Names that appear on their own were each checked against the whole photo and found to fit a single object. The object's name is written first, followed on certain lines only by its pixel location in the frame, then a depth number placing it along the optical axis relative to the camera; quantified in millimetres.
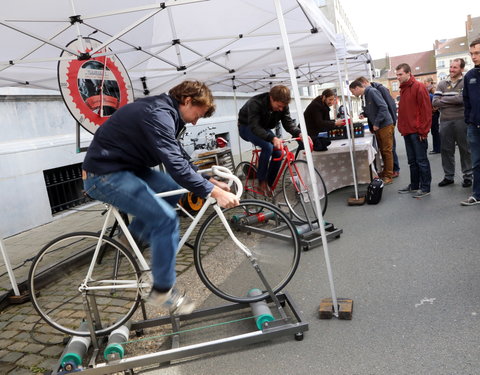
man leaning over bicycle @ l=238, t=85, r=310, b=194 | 5552
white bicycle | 3102
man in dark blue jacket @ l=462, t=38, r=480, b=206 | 5157
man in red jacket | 6402
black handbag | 6598
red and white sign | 4551
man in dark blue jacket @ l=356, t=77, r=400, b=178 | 8016
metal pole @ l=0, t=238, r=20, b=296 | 4223
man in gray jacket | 6703
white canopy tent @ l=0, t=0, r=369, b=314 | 4246
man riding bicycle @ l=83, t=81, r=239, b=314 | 2652
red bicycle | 5406
